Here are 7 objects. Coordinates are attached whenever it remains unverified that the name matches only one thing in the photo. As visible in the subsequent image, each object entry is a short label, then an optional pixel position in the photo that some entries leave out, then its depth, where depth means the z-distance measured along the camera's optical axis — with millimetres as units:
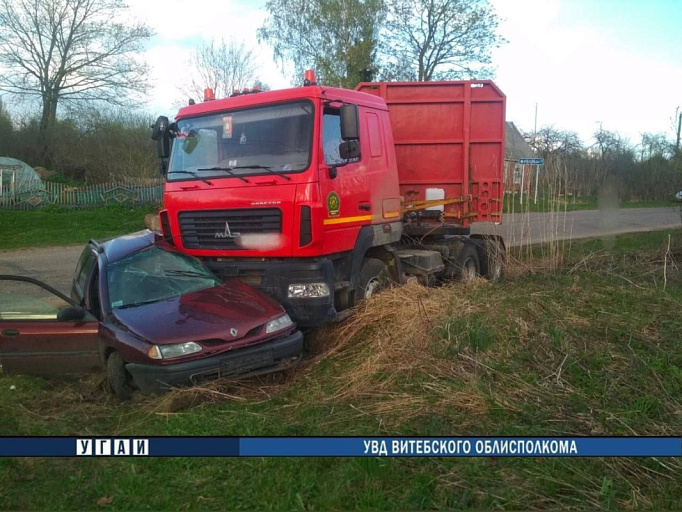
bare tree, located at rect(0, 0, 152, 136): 27125
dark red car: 4648
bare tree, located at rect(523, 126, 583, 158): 32953
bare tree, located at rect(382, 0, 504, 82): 30370
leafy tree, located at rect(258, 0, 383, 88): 30094
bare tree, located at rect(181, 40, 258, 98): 26062
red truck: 5840
